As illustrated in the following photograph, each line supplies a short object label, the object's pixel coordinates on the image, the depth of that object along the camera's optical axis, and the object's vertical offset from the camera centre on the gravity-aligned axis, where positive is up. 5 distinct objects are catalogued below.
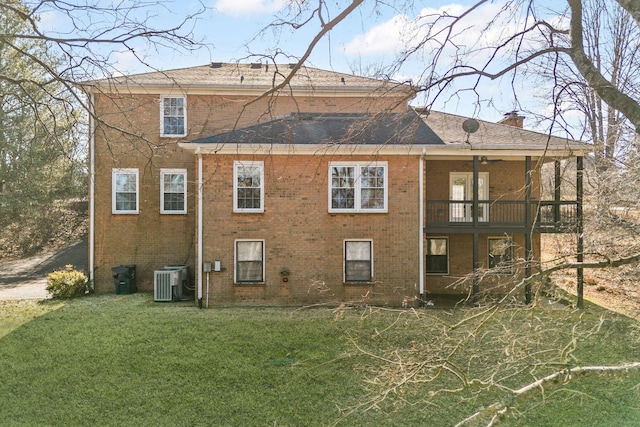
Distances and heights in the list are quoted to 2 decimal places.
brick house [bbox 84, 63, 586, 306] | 12.65 -0.04
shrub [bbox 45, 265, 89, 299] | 13.97 -2.30
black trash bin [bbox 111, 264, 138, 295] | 14.41 -2.17
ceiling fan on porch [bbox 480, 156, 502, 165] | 13.36 +1.74
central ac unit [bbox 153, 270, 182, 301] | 13.38 -2.19
